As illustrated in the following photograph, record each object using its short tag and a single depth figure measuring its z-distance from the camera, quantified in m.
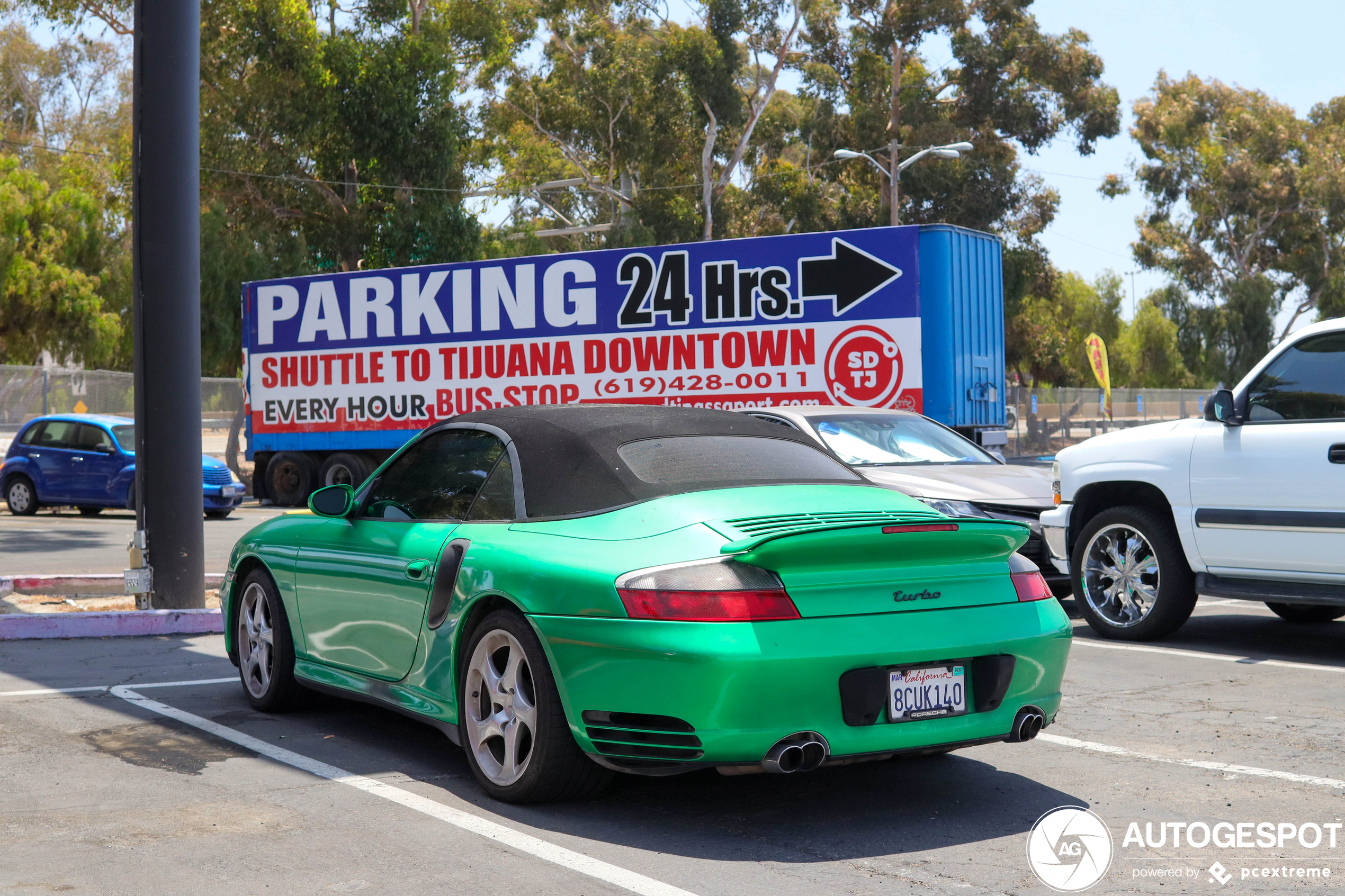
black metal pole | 9.09
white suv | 7.61
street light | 30.52
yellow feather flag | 37.59
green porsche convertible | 4.18
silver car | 9.62
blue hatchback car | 19.53
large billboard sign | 16.53
